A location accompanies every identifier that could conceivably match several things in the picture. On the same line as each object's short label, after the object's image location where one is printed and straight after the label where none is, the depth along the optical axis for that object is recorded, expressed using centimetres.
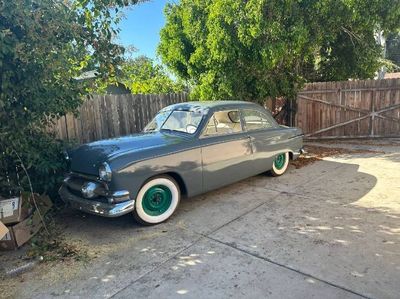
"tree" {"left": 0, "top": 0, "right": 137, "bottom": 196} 365
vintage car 399
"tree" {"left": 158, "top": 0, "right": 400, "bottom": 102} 768
